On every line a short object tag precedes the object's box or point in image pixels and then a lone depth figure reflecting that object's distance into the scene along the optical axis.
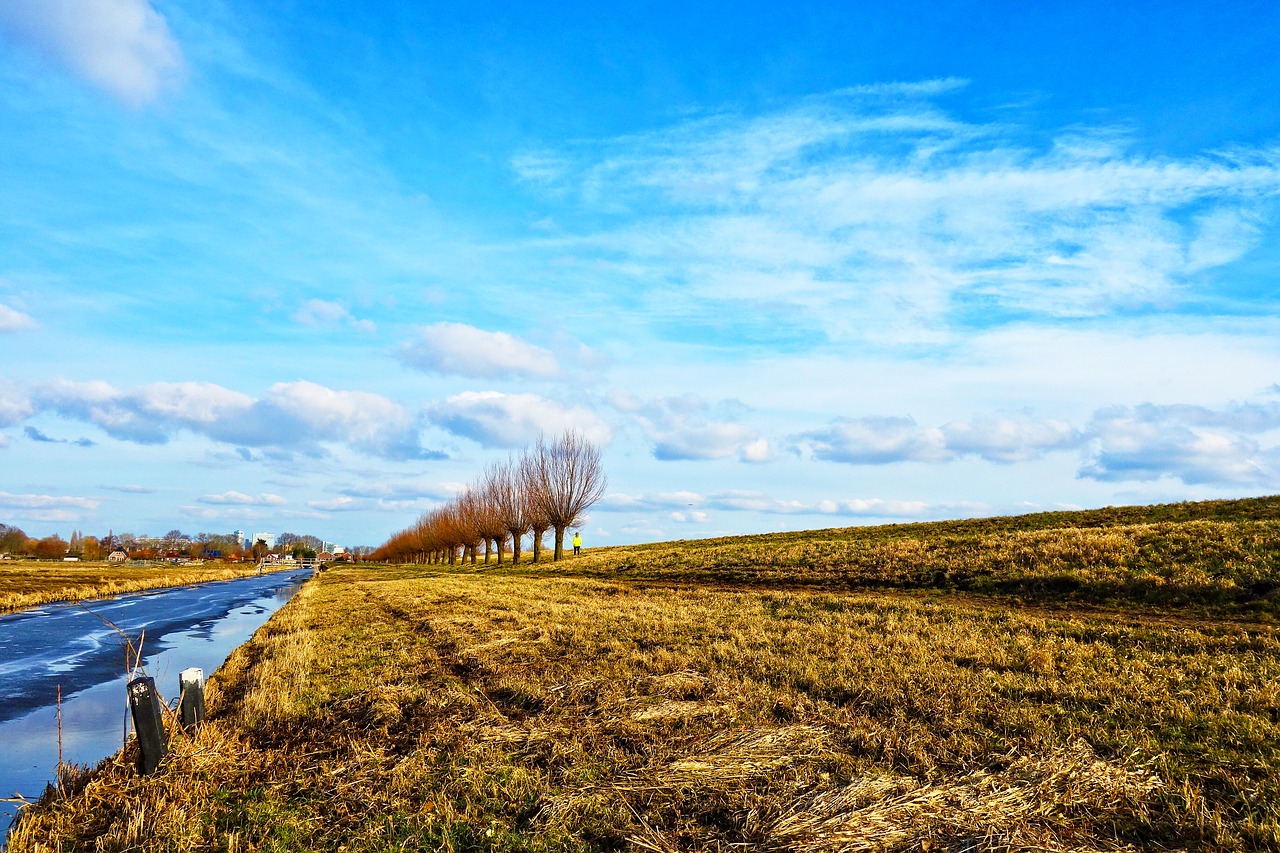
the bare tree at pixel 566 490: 62.25
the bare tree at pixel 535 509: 63.44
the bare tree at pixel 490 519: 74.12
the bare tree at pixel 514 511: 68.12
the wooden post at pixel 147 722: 8.35
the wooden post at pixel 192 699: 9.77
